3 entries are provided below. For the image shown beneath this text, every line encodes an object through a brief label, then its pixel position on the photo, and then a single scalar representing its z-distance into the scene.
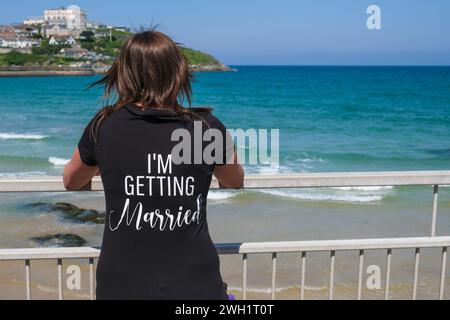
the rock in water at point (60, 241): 8.77
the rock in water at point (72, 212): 10.03
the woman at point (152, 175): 1.83
